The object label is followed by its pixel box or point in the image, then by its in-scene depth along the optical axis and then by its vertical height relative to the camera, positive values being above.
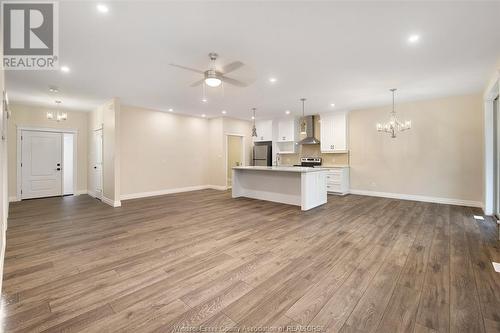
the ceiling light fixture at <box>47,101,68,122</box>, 5.75 +1.36
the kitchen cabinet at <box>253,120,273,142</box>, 8.90 +1.49
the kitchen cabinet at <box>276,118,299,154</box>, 8.37 +1.17
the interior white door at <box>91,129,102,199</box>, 6.62 +0.14
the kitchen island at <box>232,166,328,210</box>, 5.21 -0.49
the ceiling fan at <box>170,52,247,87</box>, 3.17 +1.34
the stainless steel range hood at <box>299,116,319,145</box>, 8.11 +1.43
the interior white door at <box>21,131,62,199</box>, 6.50 +0.12
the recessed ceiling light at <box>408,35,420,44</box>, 2.79 +1.62
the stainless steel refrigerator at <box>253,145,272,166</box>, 9.05 +0.47
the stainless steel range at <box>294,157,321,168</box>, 7.88 +0.15
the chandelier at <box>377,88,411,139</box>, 5.35 +1.00
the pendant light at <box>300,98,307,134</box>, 8.46 +1.54
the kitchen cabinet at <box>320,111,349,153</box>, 7.22 +1.13
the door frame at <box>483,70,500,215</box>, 4.66 +0.17
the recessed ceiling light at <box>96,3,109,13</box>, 2.25 +1.64
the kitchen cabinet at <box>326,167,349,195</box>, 7.04 -0.46
